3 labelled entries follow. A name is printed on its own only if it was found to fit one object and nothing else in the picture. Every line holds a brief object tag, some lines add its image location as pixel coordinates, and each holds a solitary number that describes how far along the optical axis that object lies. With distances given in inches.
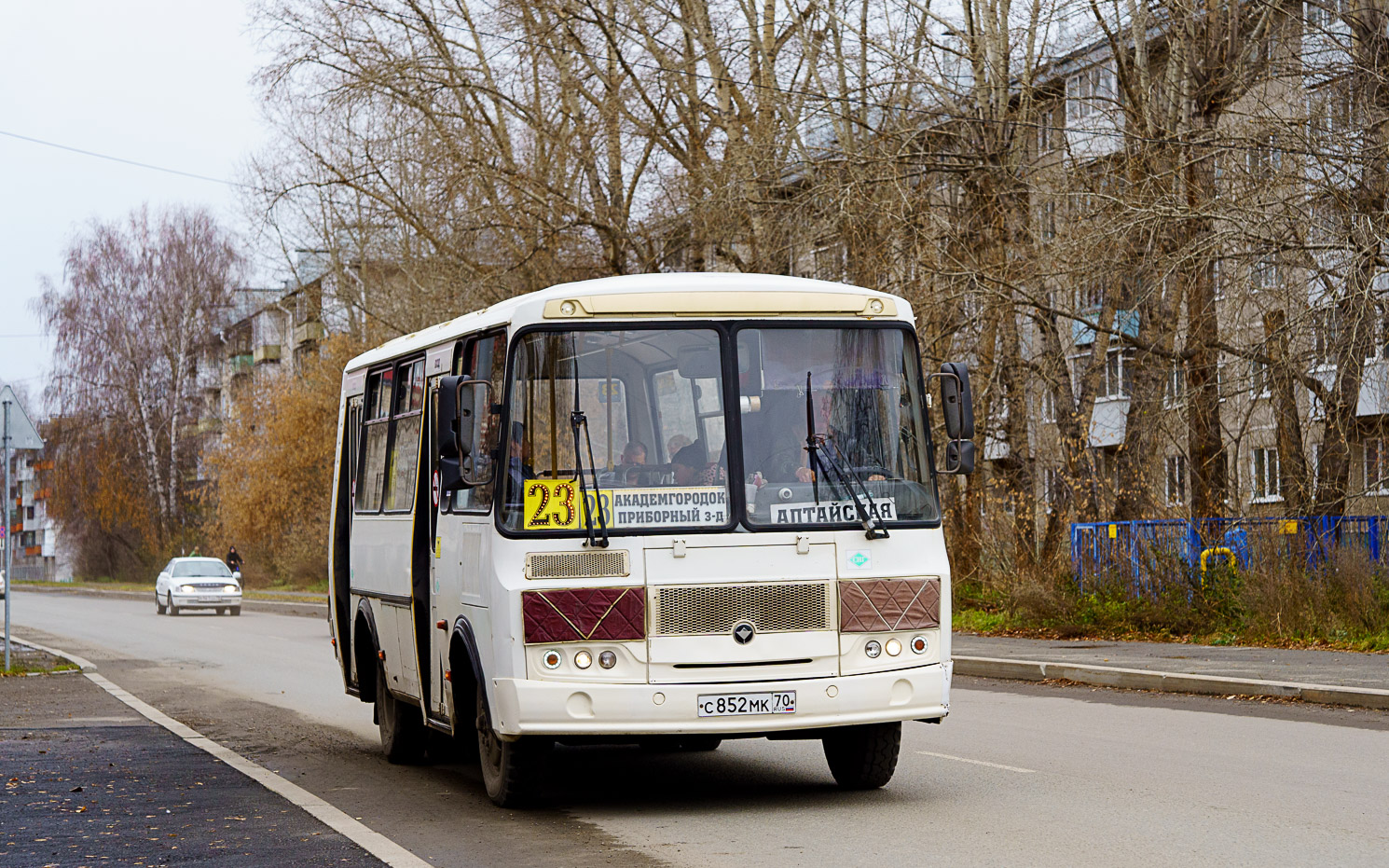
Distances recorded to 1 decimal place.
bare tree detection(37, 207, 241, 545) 2888.8
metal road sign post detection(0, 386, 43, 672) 813.9
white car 1726.1
